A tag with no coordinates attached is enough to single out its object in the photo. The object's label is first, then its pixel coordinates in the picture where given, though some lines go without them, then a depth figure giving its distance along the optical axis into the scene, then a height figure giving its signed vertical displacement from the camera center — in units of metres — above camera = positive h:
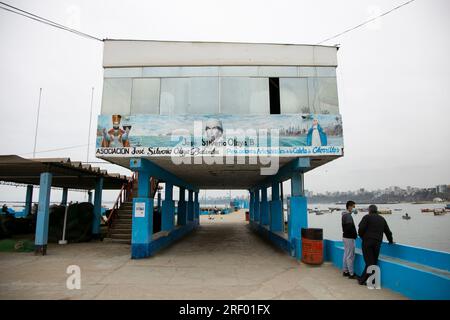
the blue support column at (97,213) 15.94 -0.67
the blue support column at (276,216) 15.87 -0.85
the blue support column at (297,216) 10.73 -0.57
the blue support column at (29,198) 22.59 +0.28
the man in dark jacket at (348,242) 7.38 -1.09
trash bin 9.22 -1.52
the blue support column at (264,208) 19.12 -0.50
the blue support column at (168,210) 15.31 -0.49
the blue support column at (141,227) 10.57 -0.98
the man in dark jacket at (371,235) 6.53 -0.81
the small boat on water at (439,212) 96.22 -3.98
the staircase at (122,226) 15.05 -1.39
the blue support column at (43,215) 11.23 -0.56
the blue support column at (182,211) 19.76 -0.70
